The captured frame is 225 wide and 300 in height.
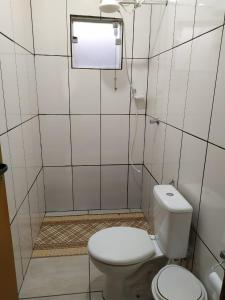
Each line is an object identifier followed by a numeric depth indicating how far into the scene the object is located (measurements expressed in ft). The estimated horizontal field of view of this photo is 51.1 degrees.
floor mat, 6.42
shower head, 5.24
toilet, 3.62
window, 6.98
